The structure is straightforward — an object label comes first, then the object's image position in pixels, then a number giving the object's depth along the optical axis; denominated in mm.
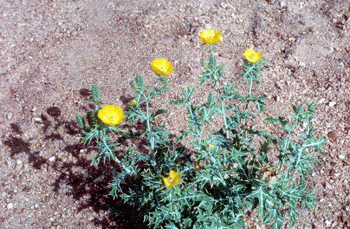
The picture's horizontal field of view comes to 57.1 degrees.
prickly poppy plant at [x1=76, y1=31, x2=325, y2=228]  1759
